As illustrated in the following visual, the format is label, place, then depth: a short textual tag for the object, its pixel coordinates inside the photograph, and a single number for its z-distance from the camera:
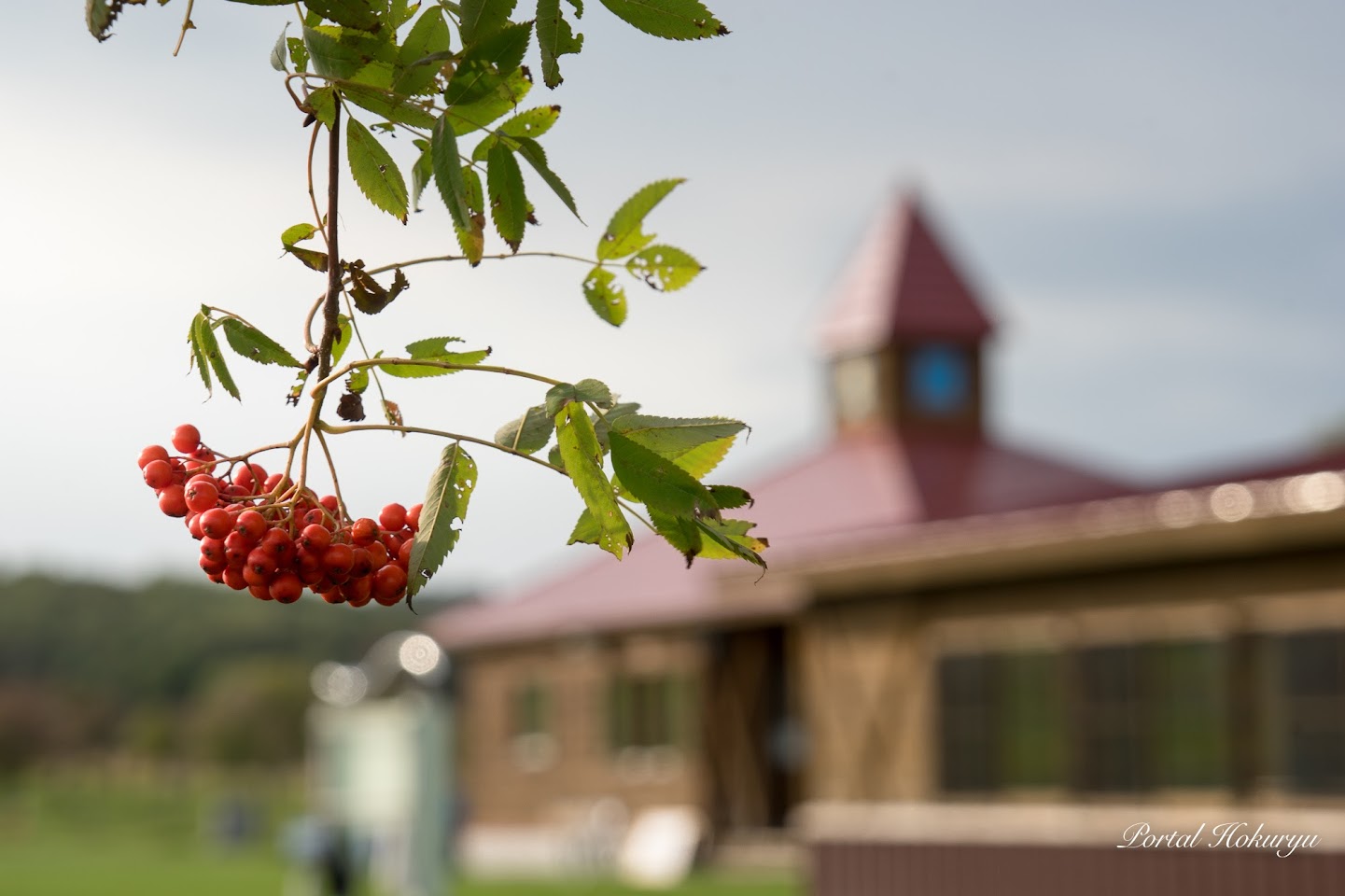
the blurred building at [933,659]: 16.00
